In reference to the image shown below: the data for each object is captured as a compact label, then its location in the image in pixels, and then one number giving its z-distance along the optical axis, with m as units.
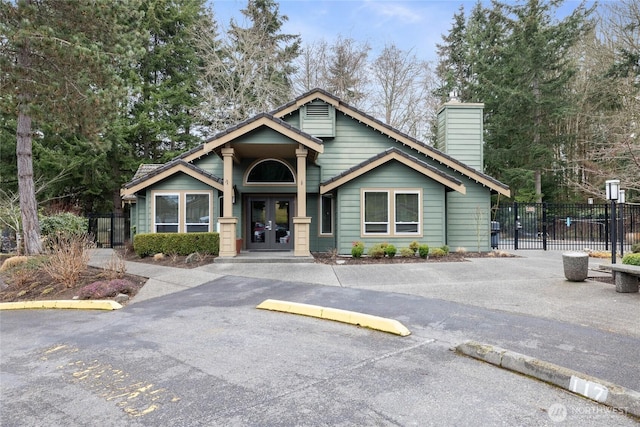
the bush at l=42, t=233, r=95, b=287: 9.35
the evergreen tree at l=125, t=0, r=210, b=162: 25.91
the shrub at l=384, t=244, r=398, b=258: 12.98
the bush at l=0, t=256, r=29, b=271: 11.54
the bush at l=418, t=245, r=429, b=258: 12.88
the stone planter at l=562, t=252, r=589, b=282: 8.59
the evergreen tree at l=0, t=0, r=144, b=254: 10.62
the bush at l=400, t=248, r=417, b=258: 13.15
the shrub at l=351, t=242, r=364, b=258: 13.08
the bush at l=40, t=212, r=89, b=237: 17.69
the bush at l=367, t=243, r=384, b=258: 12.99
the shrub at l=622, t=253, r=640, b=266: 7.76
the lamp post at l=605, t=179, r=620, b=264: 9.69
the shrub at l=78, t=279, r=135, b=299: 8.43
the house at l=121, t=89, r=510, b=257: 12.95
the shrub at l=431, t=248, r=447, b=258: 13.20
